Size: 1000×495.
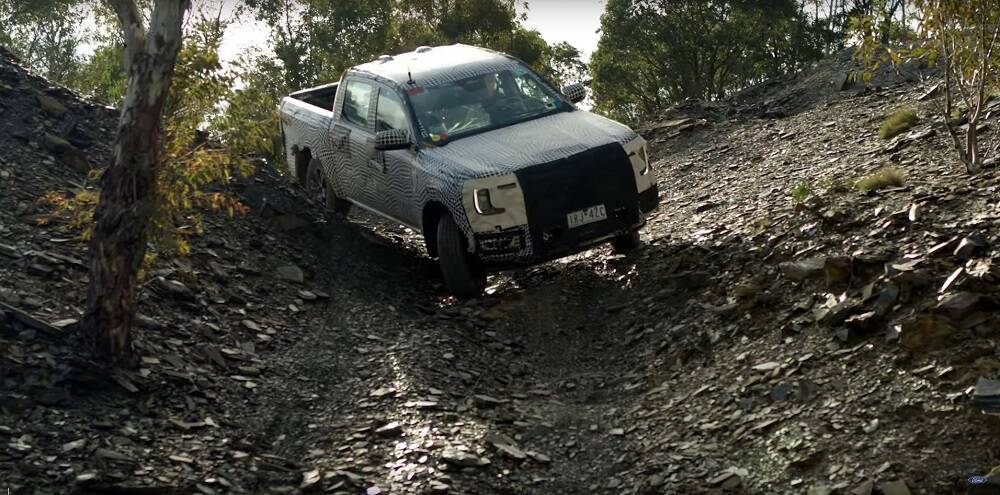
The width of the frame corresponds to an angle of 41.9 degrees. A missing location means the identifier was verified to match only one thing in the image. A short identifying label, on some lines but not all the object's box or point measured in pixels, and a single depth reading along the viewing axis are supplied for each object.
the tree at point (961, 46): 10.85
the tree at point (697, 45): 38.59
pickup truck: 10.88
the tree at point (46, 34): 37.84
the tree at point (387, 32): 40.78
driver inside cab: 12.17
